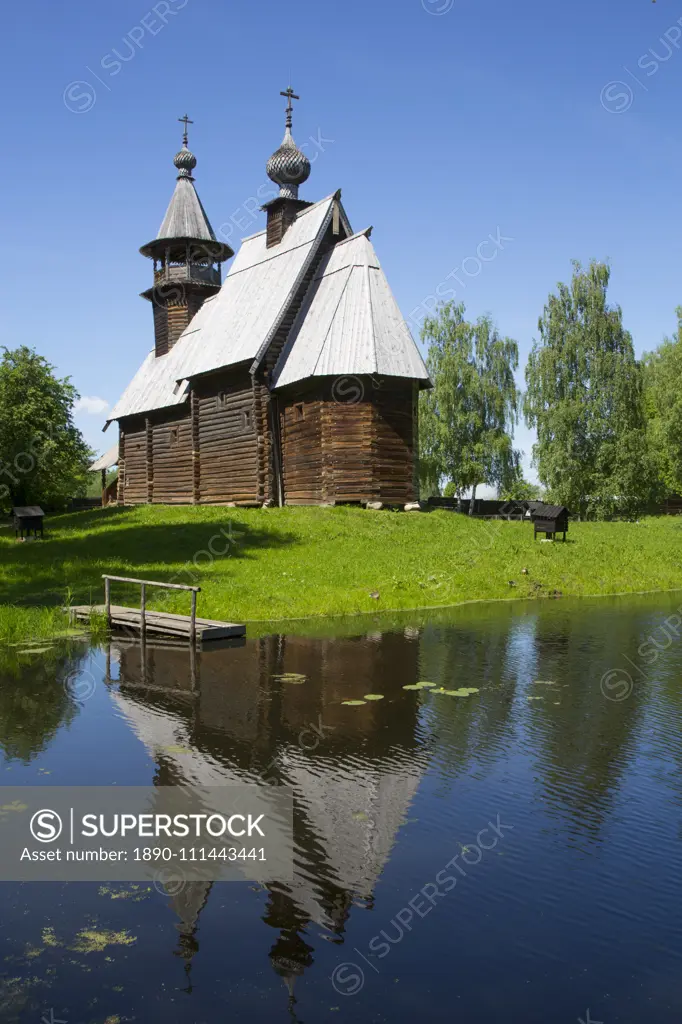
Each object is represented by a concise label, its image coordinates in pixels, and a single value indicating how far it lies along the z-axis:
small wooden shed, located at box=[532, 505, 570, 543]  27.34
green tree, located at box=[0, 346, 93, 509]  49.59
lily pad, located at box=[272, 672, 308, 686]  12.27
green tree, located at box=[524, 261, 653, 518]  47.41
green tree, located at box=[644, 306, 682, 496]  43.22
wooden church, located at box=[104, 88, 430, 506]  29.78
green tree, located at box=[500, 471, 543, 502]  50.34
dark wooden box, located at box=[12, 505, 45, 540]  31.06
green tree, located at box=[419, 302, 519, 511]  49.25
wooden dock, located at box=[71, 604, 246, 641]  15.55
